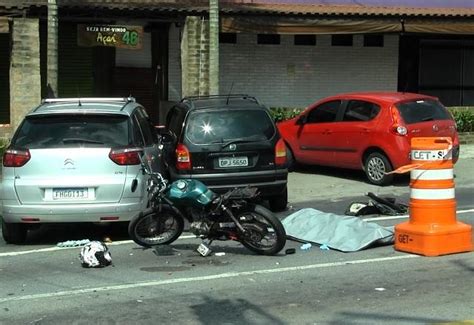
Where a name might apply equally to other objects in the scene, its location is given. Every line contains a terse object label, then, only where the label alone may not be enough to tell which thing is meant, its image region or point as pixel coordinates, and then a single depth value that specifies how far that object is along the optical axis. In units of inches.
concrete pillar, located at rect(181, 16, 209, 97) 601.6
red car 458.6
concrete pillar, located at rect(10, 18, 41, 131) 552.1
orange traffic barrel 280.5
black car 361.7
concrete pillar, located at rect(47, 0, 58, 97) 507.5
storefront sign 560.7
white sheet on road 303.3
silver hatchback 301.6
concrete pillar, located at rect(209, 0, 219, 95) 557.0
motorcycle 283.6
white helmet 273.6
